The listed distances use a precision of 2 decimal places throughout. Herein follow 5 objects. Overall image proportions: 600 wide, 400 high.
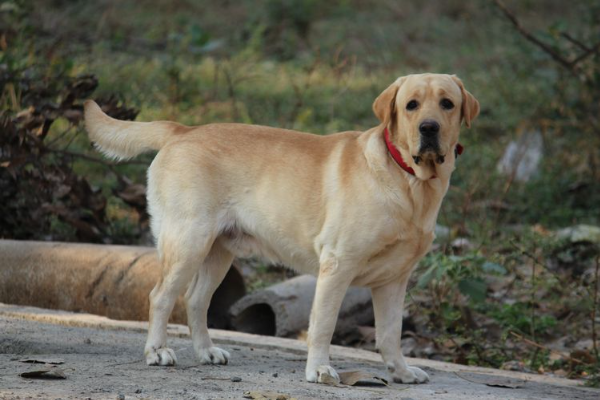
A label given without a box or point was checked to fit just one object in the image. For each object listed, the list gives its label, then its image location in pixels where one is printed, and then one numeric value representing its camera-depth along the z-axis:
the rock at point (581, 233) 16.41
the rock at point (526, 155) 20.70
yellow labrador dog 9.03
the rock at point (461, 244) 14.51
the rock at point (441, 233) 15.54
